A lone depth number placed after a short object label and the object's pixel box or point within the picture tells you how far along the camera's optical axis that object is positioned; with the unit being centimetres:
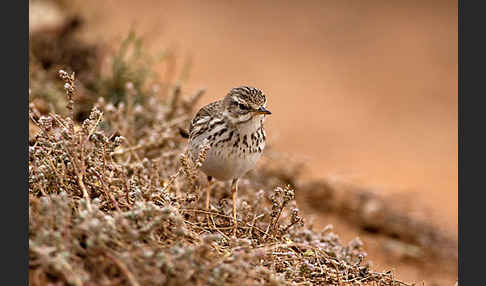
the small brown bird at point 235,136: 858
